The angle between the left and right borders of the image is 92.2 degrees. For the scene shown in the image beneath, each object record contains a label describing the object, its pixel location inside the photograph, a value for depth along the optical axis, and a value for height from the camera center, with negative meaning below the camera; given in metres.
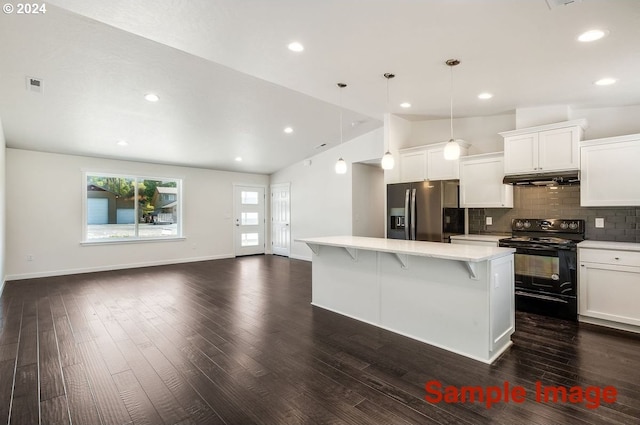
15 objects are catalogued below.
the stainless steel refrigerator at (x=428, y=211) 4.47 +0.03
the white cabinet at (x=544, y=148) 3.64 +0.80
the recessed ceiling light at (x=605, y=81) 3.10 +1.33
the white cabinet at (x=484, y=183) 4.28 +0.42
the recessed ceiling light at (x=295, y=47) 2.73 +1.51
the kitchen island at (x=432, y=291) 2.64 -0.78
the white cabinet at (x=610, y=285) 3.19 -0.80
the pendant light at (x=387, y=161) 3.45 +0.59
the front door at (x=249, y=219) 8.67 -0.15
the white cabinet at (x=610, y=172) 3.35 +0.44
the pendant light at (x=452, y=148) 2.97 +0.63
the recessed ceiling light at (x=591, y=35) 2.30 +1.34
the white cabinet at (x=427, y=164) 4.67 +0.76
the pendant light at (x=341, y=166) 3.72 +0.58
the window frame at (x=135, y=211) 6.34 +0.09
